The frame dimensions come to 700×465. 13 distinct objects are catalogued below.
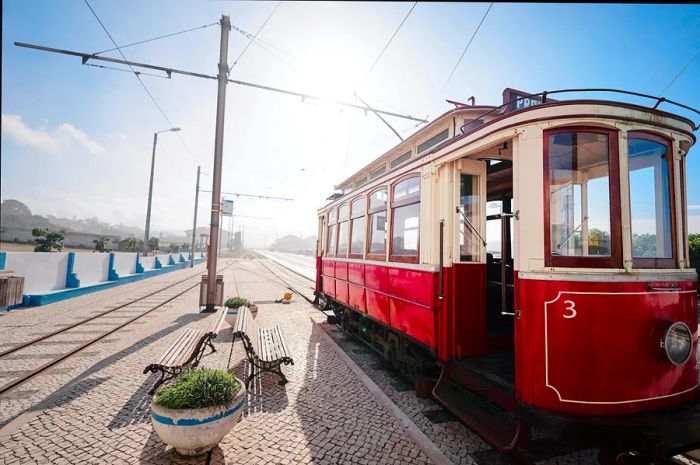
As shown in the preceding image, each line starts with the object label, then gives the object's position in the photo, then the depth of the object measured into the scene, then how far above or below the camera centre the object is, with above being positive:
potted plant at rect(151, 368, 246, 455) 3.04 -1.60
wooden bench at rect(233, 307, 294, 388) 4.86 -1.61
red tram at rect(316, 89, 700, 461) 2.76 -0.27
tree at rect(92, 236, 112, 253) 25.72 +0.00
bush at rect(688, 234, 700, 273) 14.31 +0.51
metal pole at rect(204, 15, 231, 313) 9.76 +2.79
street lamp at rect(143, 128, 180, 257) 20.34 +3.48
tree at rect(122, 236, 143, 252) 34.03 +0.28
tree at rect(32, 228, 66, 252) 19.55 +0.20
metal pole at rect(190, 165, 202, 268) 25.77 +3.88
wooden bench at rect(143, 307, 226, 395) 4.37 -1.60
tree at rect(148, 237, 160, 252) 36.11 +0.46
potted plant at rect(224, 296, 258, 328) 8.59 -1.57
